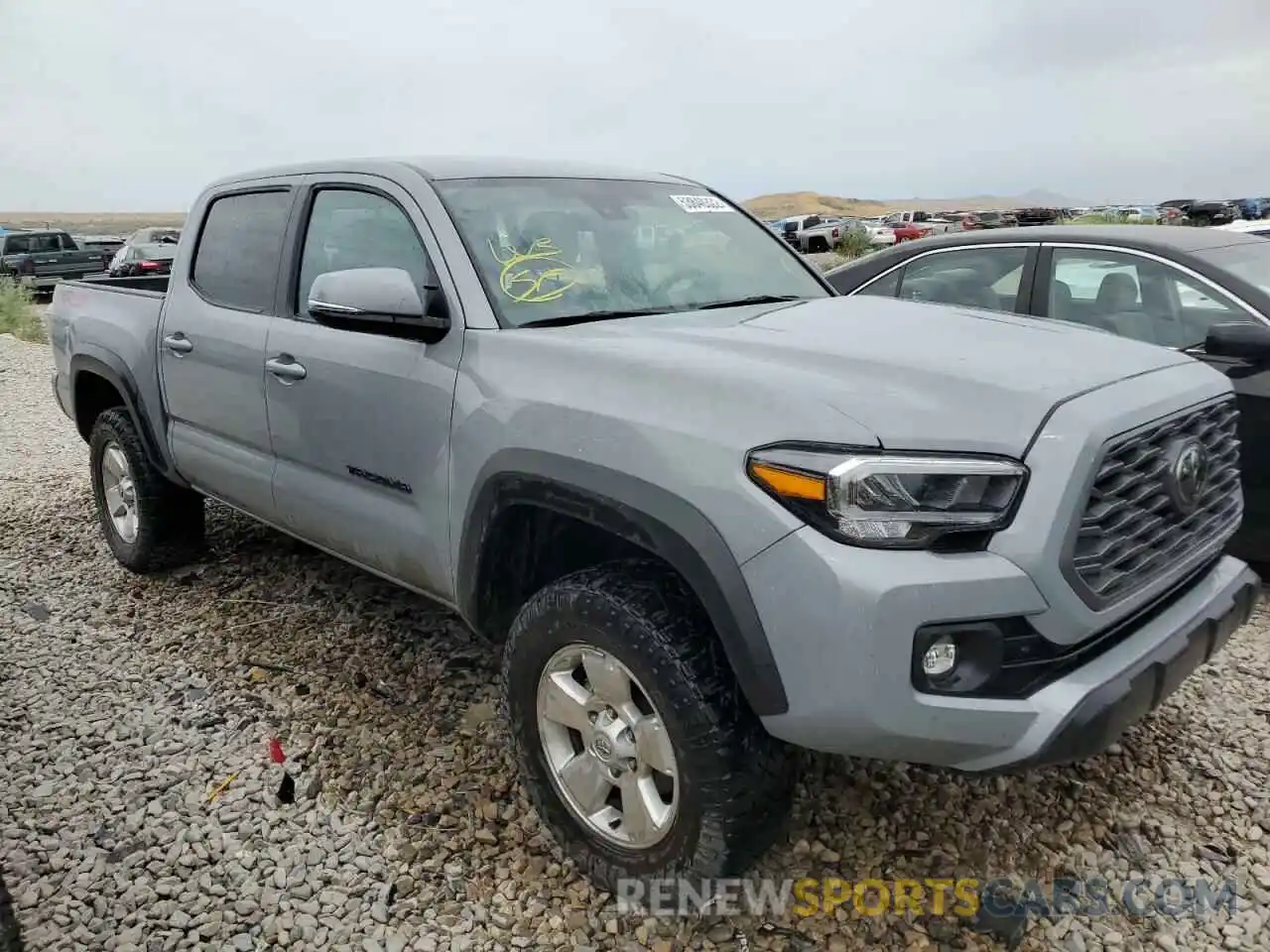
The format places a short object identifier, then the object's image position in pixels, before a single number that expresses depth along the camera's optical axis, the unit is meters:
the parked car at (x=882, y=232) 31.98
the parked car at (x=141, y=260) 18.58
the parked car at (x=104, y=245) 26.24
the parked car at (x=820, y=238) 31.05
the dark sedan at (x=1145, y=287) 3.97
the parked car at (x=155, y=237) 21.05
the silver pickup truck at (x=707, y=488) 1.96
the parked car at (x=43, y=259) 23.86
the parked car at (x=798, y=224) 36.20
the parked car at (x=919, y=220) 38.97
